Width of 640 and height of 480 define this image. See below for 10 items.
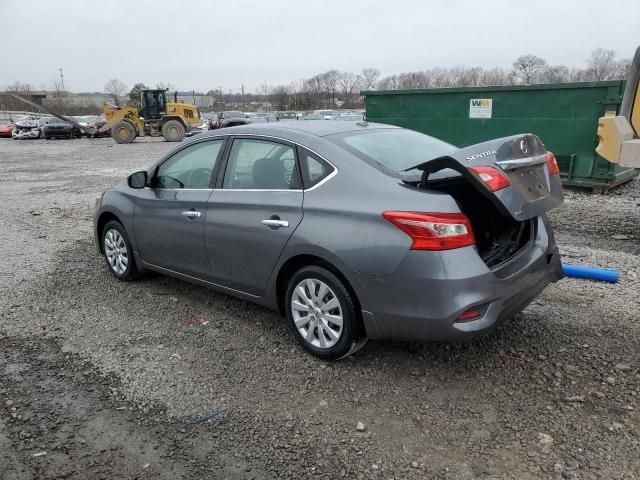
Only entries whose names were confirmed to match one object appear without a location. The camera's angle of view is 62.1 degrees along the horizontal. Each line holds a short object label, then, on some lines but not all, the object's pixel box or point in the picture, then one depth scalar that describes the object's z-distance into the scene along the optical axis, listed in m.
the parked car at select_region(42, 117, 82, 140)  34.41
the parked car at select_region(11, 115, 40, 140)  35.22
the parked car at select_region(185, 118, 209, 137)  31.50
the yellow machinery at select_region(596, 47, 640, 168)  6.02
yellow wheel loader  29.83
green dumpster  9.57
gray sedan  3.05
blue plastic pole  4.86
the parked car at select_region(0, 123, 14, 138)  38.44
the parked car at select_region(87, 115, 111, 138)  34.71
